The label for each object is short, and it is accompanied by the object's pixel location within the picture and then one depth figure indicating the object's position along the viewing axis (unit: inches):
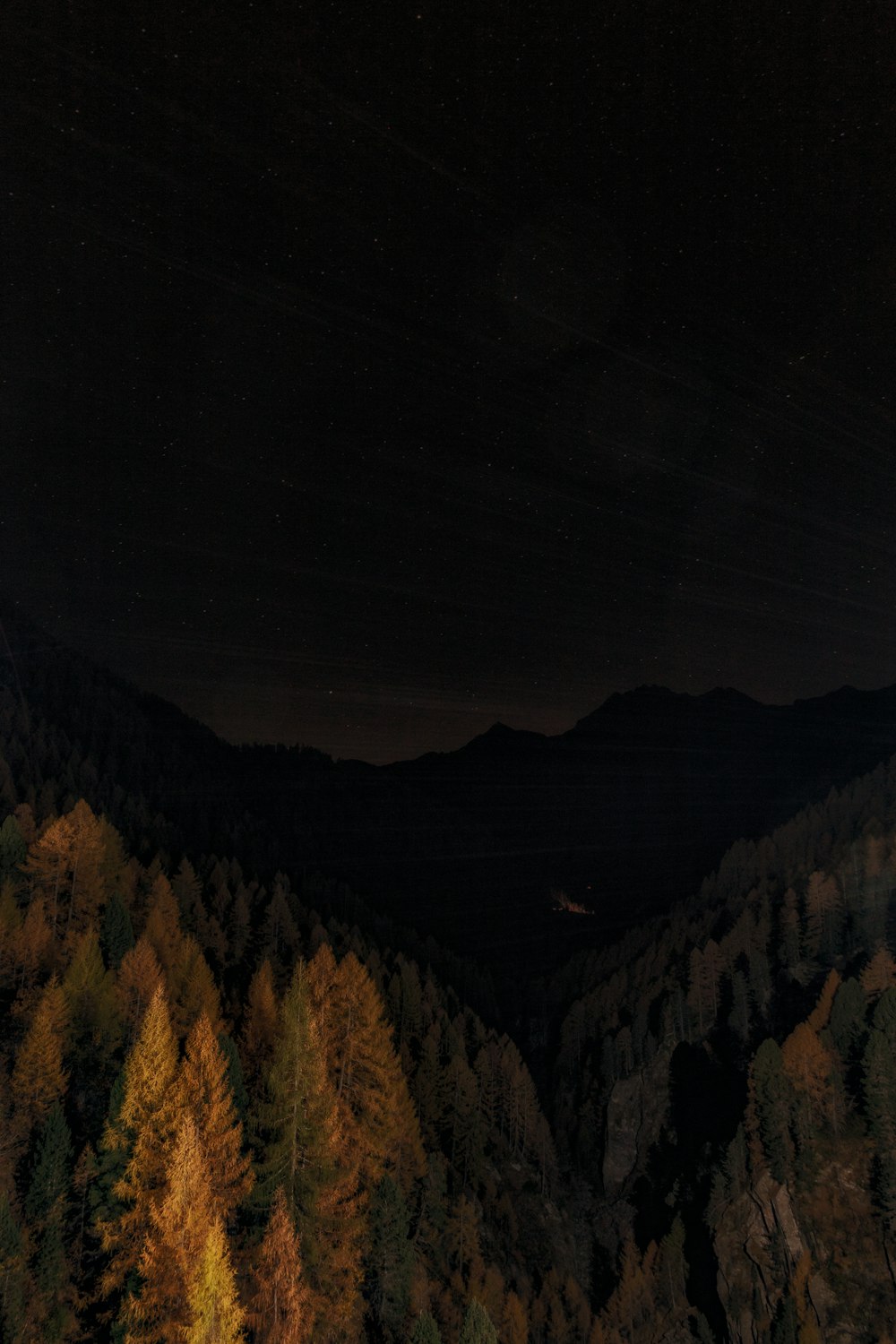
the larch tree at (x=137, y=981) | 1466.5
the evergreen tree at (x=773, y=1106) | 2202.3
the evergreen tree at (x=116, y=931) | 1782.7
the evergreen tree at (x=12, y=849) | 2044.8
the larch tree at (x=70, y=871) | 1915.6
